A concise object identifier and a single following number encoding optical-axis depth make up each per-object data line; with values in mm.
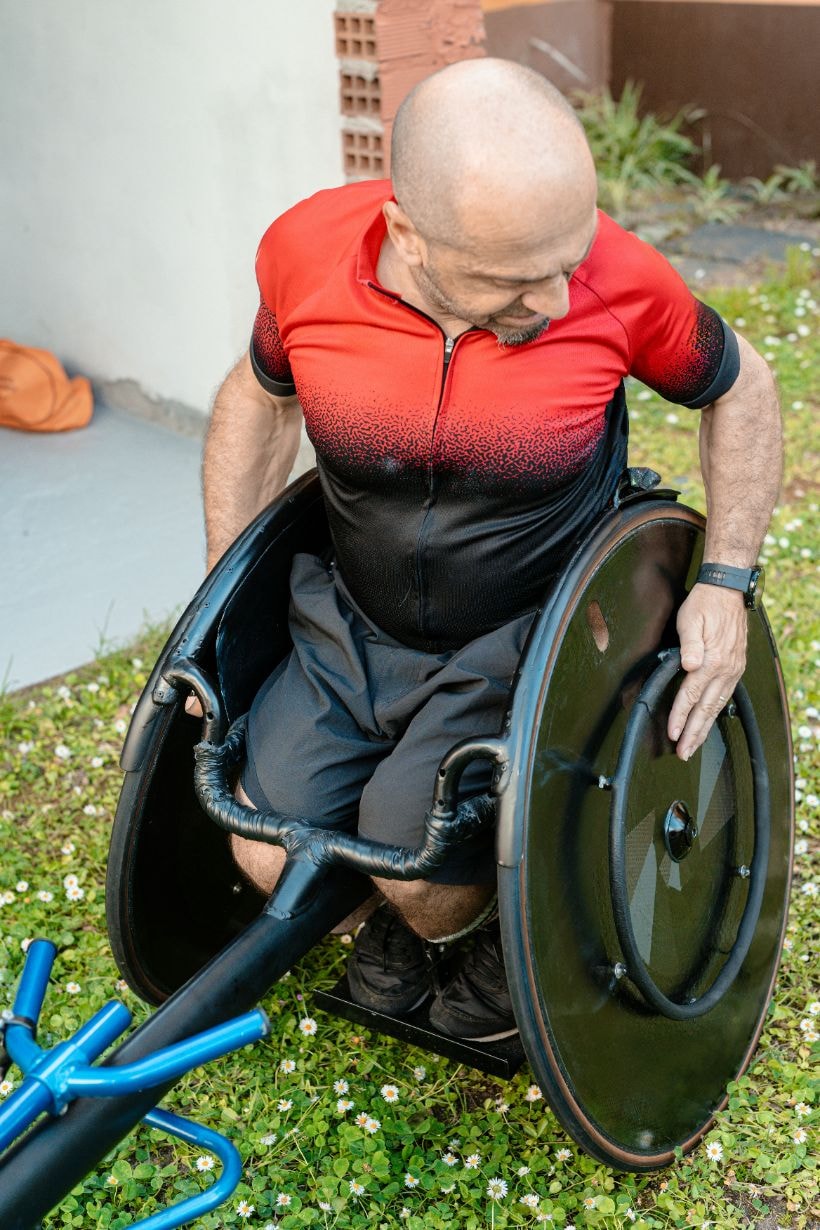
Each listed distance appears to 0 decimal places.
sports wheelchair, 1720
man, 1780
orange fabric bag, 4758
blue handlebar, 1496
